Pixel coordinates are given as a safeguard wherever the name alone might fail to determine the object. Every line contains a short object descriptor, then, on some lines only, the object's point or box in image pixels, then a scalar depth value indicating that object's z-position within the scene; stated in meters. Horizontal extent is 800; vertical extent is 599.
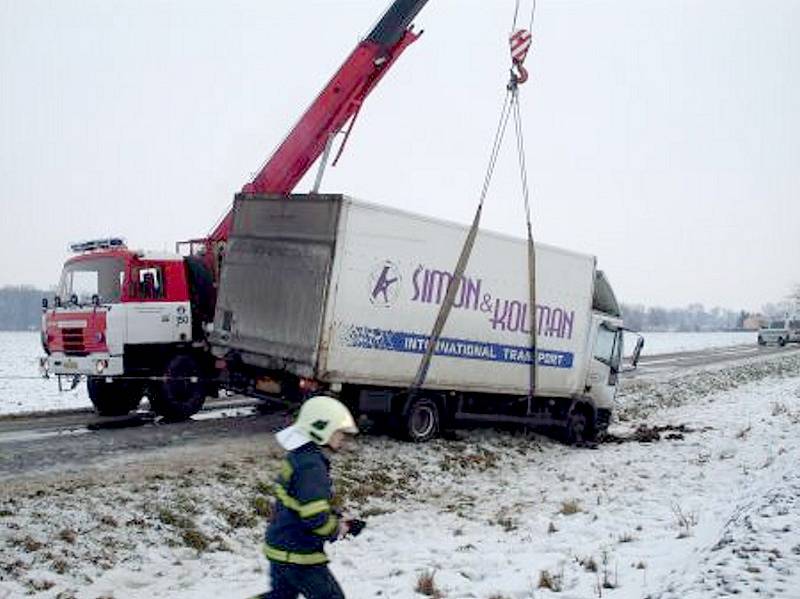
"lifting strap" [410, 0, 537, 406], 12.23
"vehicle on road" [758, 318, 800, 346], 55.62
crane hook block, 12.43
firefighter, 4.23
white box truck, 11.15
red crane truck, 13.34
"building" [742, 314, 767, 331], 121.12
